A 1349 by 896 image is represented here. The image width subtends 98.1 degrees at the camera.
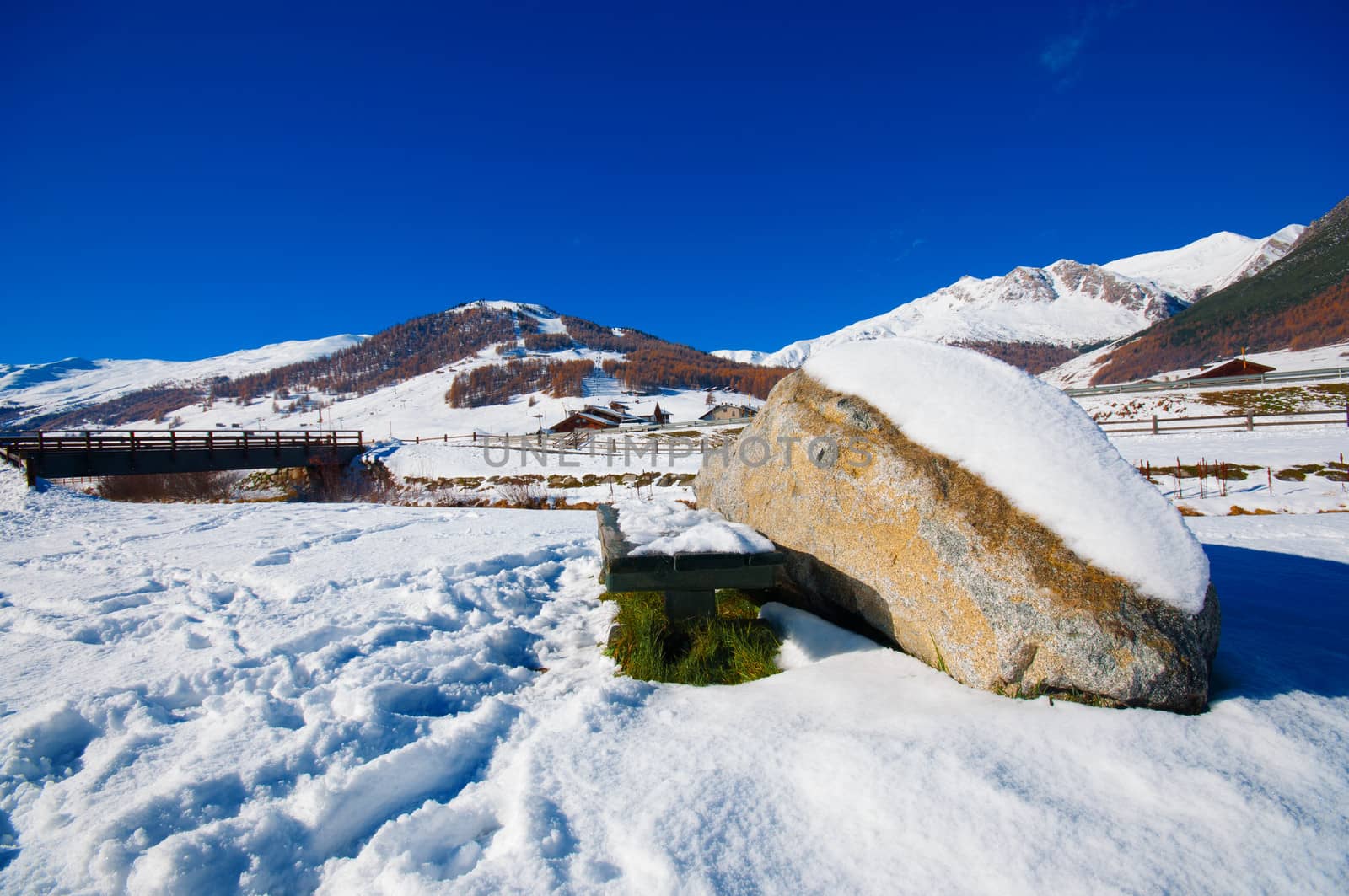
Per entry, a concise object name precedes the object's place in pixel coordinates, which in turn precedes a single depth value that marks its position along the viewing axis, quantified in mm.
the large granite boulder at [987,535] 2582
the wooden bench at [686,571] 3533
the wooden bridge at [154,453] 22953
